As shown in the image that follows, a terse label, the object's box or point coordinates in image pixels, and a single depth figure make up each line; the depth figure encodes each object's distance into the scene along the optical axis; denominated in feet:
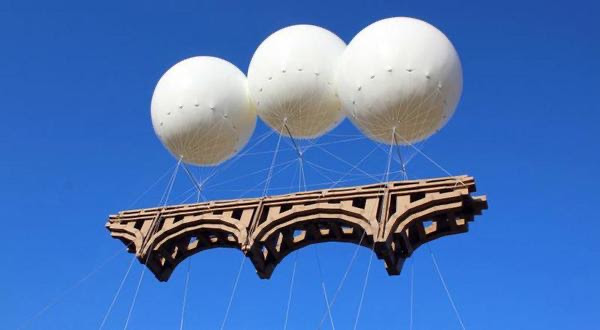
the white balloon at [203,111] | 48.06
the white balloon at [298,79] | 46.29
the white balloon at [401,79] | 42.11
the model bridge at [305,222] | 41.01
